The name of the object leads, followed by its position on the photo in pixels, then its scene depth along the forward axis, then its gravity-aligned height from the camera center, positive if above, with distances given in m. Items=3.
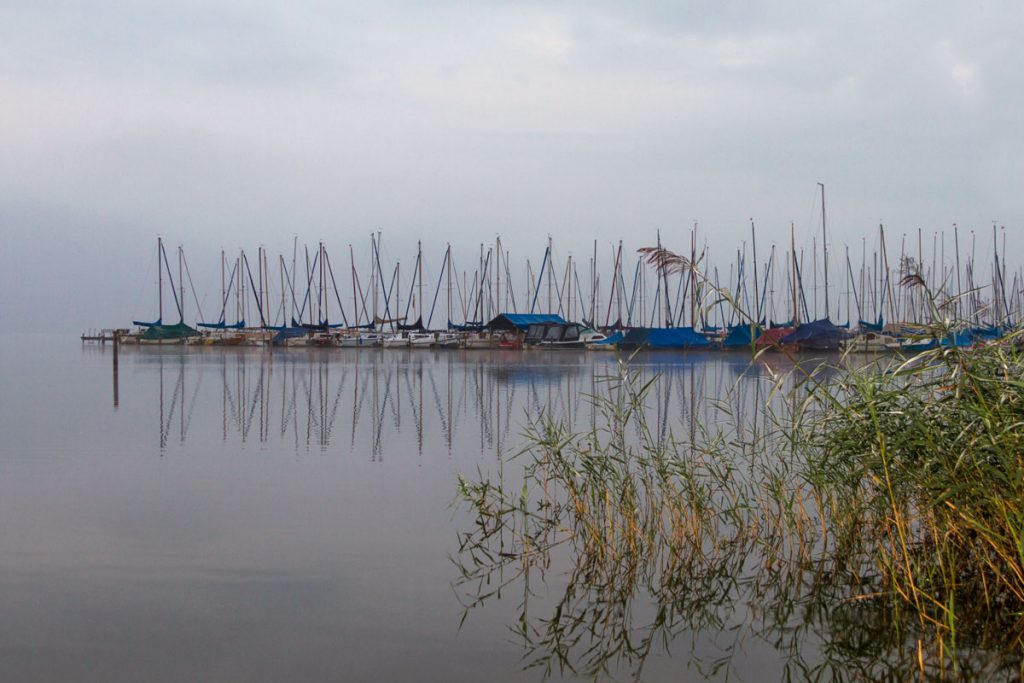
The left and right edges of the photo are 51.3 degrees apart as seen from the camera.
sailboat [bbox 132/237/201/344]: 105.31 +0.37
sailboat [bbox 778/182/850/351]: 74.94 -0.19
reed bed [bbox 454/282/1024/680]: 8.62 -2.33
